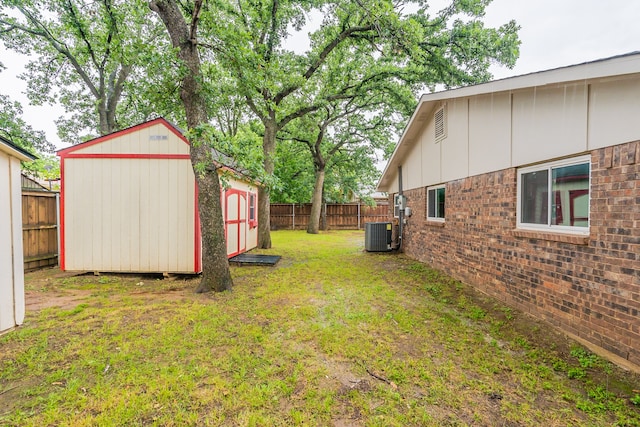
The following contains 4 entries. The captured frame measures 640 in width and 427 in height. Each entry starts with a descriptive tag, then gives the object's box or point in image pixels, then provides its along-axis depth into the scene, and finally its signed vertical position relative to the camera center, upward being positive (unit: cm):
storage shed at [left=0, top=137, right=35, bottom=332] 356 -40
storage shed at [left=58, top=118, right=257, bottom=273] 666 +10
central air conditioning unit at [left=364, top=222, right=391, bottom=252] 1041 -106
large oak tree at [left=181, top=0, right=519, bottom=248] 887 +543
